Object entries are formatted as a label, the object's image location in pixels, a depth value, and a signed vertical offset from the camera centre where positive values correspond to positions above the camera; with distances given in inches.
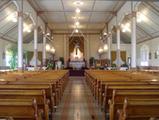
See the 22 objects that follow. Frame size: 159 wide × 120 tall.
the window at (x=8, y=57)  635.1 +26.3
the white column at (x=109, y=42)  646.2 +81.6
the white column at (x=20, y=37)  393.4 +63.1
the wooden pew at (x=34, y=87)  127.8 -19.2
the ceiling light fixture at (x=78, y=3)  450.3 +168.7
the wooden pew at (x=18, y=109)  79.8 -22.3
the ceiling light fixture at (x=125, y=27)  584.4 +131.9
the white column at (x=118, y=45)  541.7 +58.3
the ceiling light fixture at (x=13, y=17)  469.0 +135.8
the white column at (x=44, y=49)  652.8 +54.5
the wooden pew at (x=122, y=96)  107.5 -22.3
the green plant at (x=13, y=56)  651.2 +31.8
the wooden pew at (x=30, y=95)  106.4 -20.9
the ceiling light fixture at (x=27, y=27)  603.6 +135.2
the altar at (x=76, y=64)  810.3 -5.5
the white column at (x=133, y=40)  400.9 +54.7
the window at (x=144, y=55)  666.5 +31.8
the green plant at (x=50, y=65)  664.1 -7.9
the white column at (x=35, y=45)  523.8 +59.8
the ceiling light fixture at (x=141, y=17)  490.9 +138.7
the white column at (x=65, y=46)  864.9 +89.5
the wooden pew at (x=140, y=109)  82.3 -23.6
